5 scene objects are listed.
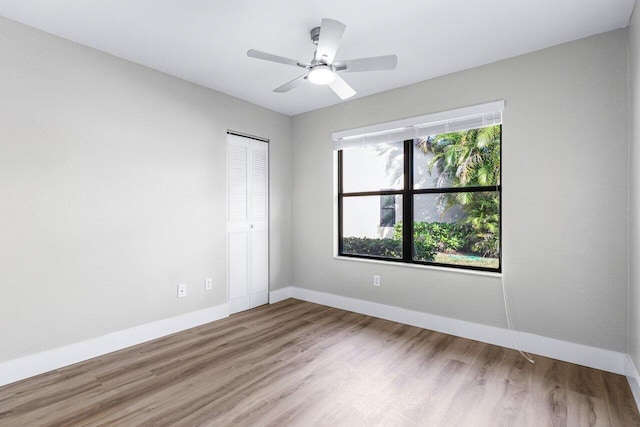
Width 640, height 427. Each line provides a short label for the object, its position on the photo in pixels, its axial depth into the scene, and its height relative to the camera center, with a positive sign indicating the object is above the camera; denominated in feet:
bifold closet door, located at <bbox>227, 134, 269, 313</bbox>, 12.17 -0.36
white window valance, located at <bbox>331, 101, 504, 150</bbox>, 9.42 +2.91
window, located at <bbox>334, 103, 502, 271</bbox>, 9.86 +0.65
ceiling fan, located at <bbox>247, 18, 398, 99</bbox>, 6.37 +3.37
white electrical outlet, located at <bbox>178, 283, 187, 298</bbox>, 10.39 -2.49
